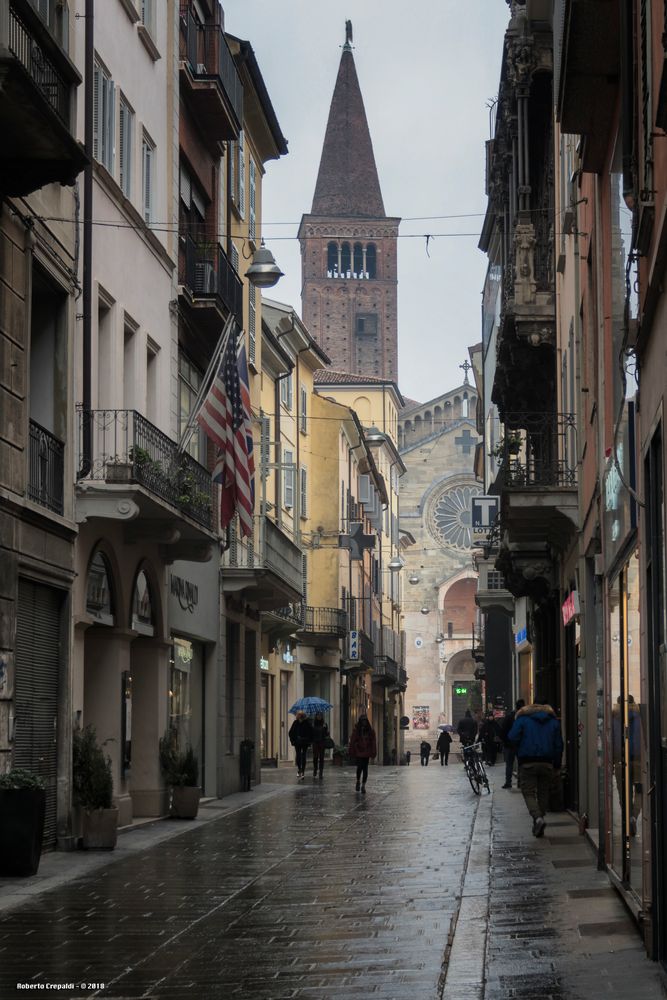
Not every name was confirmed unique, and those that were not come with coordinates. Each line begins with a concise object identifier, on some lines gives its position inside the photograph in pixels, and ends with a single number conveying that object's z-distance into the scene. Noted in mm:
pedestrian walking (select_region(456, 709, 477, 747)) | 43000
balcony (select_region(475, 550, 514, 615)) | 50262
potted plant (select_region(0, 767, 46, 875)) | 14742
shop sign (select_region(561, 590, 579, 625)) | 20578
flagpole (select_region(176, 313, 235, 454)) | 22436
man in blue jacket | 18375
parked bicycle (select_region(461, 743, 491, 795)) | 30062
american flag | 22406
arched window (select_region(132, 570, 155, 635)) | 22406
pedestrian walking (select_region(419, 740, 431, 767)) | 61062
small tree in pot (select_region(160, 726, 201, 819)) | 22938
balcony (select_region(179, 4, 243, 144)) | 26688
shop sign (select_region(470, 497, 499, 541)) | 49344
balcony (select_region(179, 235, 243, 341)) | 26281
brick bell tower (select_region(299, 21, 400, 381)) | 119188
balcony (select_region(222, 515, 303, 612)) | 30453
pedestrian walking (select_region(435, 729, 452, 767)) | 57172
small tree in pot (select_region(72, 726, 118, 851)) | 17922
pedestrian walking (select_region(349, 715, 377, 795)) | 31078
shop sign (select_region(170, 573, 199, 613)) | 25562
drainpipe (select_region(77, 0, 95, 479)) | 19516
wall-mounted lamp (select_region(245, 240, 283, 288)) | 26578
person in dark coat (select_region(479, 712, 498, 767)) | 43156
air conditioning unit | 26641
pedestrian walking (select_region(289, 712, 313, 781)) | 37031
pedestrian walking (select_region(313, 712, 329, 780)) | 38250
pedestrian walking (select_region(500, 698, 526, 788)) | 30122
